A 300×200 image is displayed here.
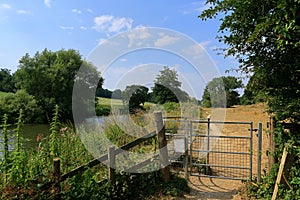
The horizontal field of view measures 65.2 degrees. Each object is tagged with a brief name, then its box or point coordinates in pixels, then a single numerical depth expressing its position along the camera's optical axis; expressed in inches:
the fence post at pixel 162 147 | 158.1
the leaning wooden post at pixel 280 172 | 114.4
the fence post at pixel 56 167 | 111.8
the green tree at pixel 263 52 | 94.1
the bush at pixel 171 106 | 207.0
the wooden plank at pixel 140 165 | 144.5
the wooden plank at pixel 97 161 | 117.3
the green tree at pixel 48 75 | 654.5
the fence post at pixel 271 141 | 127.9
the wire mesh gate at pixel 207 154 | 191.6
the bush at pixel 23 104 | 557.3
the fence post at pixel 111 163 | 131.3
